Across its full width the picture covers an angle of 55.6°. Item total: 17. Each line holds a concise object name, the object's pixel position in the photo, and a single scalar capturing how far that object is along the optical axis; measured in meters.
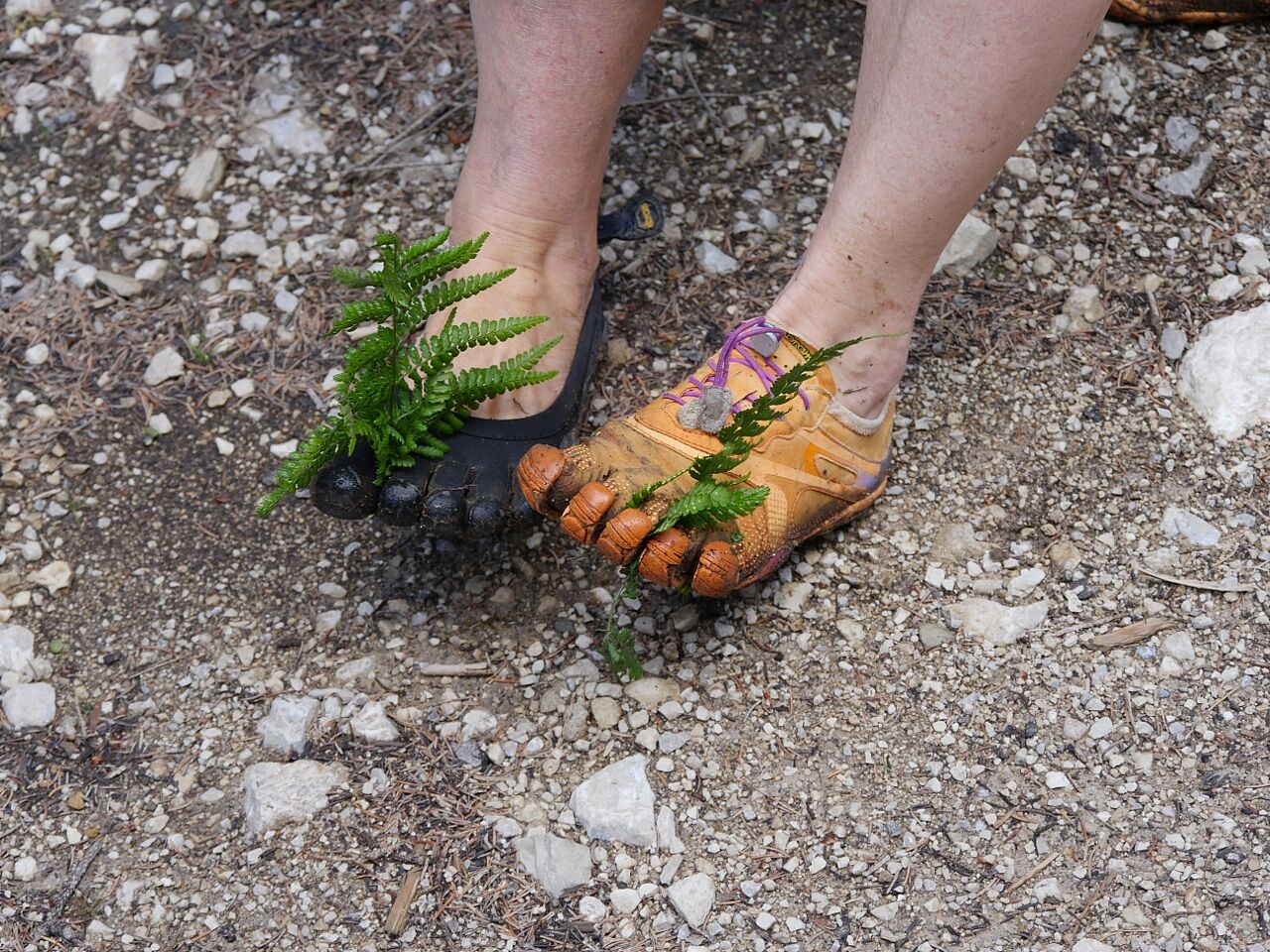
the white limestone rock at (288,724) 2.07
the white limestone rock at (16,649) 2.21
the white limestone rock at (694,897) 1.88
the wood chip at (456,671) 2.15
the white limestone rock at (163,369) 2.57
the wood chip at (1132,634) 2.09
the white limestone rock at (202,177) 2.84
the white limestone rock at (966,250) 2.60
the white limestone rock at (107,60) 3.01
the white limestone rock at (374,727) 2.08
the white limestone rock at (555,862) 1.92
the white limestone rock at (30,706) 2.14
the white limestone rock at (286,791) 1.99
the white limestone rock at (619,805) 1.96
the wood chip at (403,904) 1.89
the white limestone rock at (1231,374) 2.31
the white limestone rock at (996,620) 2.12
